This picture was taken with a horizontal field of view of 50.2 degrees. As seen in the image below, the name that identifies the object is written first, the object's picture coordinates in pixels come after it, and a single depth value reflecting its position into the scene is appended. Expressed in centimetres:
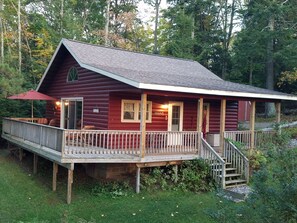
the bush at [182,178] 1110
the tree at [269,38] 2308
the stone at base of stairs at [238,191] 1011
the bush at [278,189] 414
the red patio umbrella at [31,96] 1410
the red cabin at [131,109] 1029
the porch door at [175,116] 1438
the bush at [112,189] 1034
